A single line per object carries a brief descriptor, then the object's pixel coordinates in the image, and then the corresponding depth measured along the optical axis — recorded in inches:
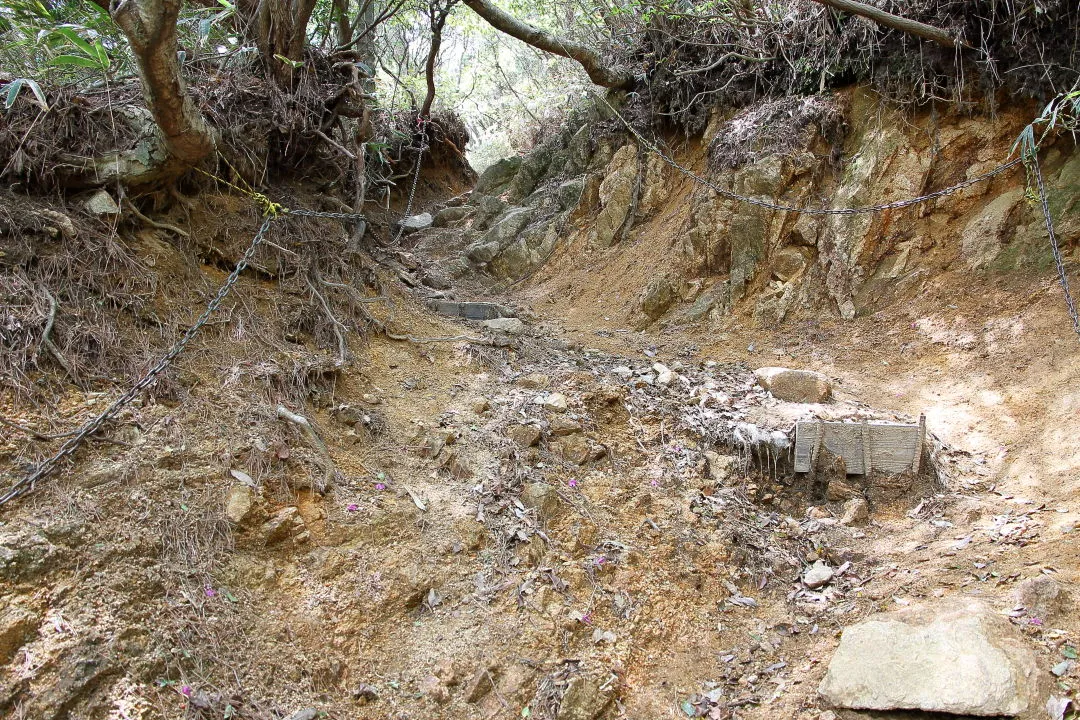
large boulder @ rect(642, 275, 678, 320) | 263.9
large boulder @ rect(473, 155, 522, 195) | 411.8
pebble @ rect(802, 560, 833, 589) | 132.9
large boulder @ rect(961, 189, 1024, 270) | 207.3
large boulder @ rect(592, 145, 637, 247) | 319.0
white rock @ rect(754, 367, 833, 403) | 183.2
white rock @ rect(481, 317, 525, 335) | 235.1
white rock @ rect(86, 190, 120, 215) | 150.1
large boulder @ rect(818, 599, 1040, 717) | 87.9
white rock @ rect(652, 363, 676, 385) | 197.8
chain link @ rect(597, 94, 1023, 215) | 200.7
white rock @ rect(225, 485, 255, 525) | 112.2
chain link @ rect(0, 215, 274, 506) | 97.7
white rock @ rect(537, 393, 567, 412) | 169.8
